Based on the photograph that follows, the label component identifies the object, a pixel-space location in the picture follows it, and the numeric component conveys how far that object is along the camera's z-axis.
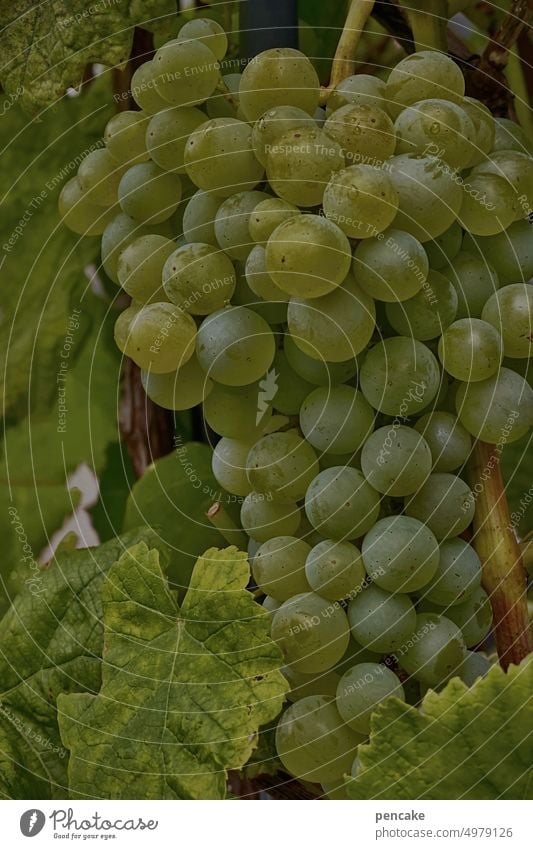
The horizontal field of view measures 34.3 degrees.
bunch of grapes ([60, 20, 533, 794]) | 0.39
